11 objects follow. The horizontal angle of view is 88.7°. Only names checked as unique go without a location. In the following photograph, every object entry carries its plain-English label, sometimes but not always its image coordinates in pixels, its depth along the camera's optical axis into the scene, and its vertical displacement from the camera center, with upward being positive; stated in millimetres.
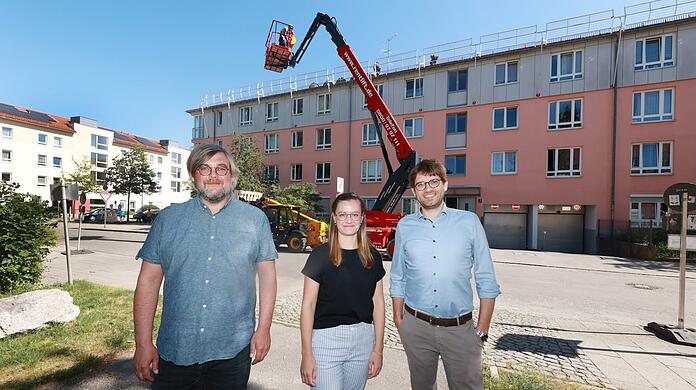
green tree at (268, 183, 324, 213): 24672 -245
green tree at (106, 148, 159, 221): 36750 +1491
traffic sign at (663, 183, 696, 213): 5773 +45
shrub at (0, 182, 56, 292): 6477 -954
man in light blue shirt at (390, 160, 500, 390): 2559 -709
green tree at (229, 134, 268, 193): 26916 +2400
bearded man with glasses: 2168 -654
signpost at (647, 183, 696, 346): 5375 -636
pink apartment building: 18875 +4076
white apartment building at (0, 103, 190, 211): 38656 +4854
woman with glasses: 2311 -786
